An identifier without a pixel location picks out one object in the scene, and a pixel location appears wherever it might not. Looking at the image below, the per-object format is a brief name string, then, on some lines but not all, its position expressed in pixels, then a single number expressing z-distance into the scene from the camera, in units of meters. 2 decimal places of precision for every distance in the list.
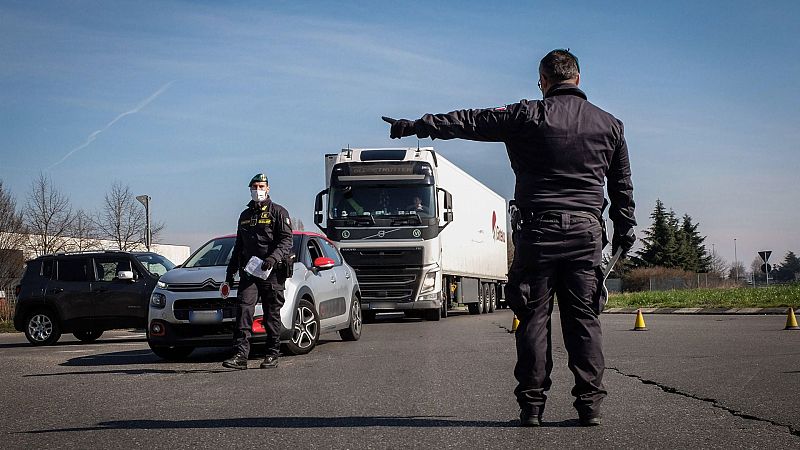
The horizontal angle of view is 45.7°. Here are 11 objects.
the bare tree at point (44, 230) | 38.84
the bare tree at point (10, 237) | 38.16
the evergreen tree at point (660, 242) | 81.31
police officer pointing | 5.47
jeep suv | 16.41
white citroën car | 10.92
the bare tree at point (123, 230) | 40.16
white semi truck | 20.64
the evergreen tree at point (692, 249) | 81.62
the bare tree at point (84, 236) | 41.12
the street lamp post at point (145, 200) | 26.10
